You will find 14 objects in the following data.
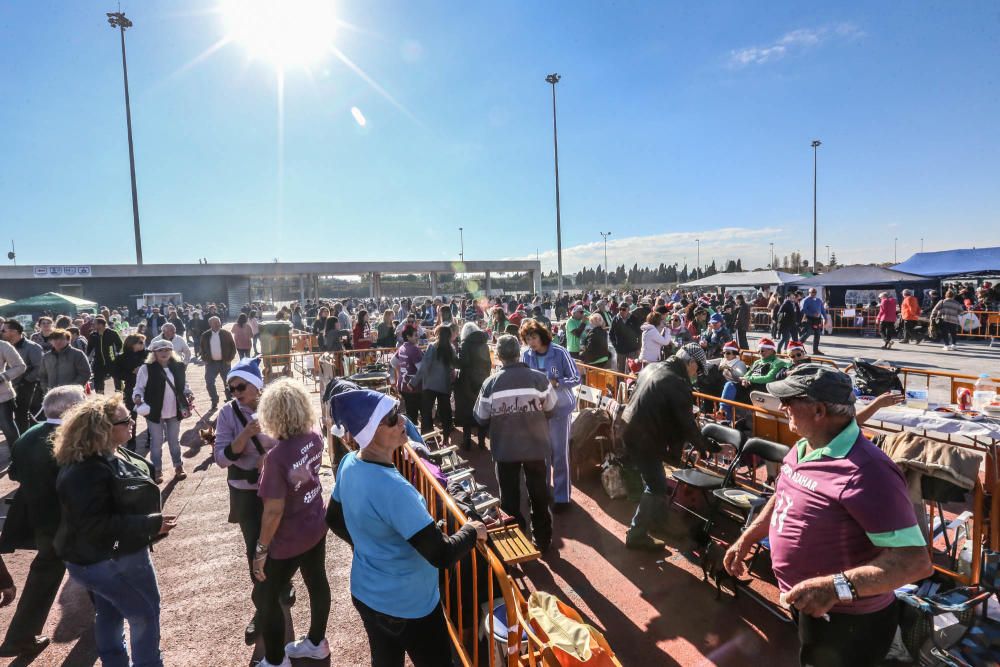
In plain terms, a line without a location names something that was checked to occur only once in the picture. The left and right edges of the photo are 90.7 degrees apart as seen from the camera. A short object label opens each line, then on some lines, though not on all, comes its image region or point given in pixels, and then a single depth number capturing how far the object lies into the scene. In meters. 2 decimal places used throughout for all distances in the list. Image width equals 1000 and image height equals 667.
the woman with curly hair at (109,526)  2.53
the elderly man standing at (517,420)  4.16
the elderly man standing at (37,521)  2.87
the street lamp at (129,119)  33.84
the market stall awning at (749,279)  26.33
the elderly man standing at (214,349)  9.95
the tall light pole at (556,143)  33.66
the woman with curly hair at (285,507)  2.85
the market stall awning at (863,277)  19.52
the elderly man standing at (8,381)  6.14
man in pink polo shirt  1.87
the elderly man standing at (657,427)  4.27
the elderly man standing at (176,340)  8.47
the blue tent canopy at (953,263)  18.56
